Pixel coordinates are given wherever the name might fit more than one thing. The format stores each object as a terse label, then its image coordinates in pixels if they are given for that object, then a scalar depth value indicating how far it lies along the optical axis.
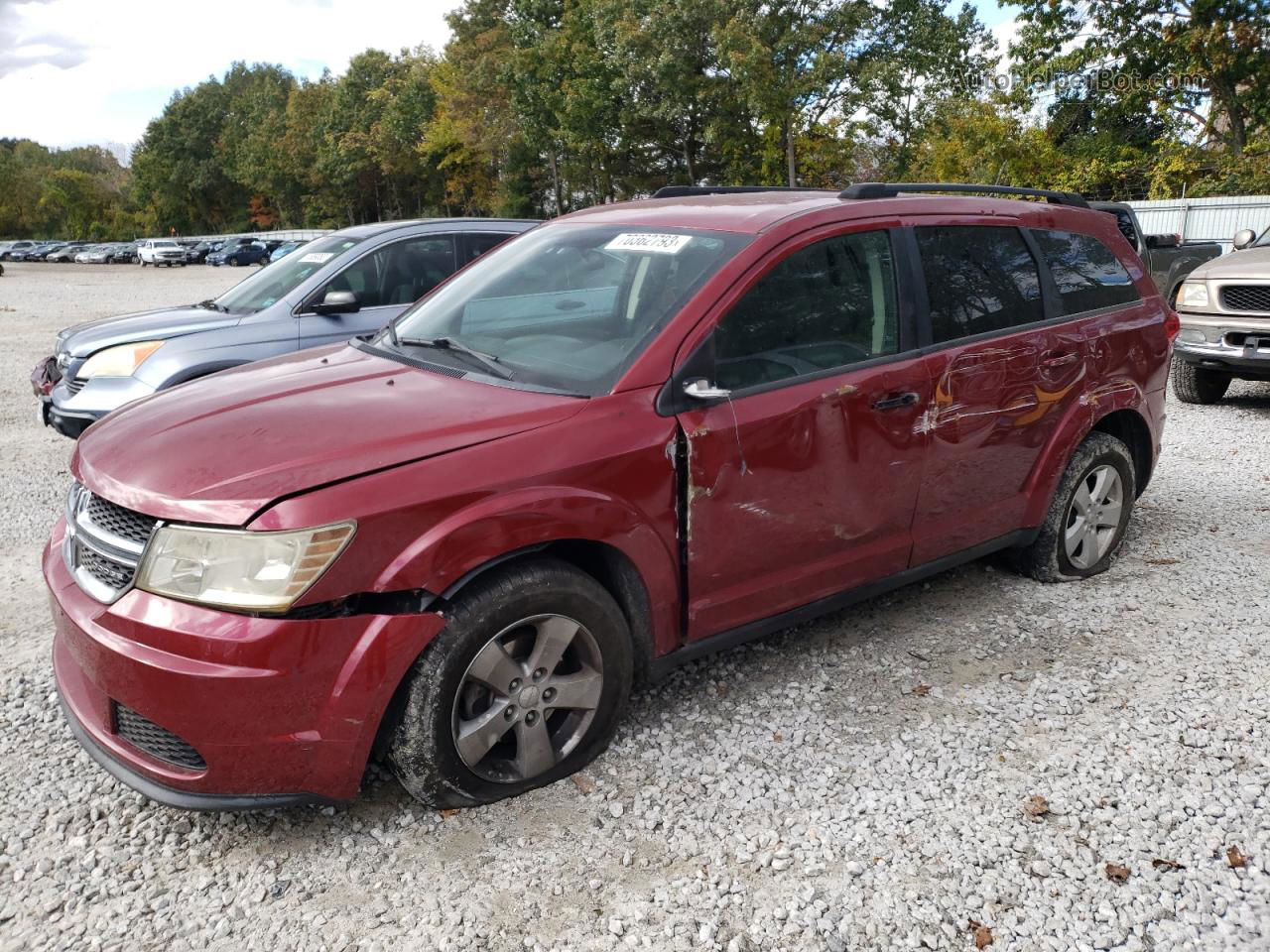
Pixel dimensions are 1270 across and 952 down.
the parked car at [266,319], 6.50
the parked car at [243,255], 51.84
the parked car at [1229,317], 8.34
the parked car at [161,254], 55.66
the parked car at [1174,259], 12.54
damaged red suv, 2.57
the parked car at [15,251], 71.20
